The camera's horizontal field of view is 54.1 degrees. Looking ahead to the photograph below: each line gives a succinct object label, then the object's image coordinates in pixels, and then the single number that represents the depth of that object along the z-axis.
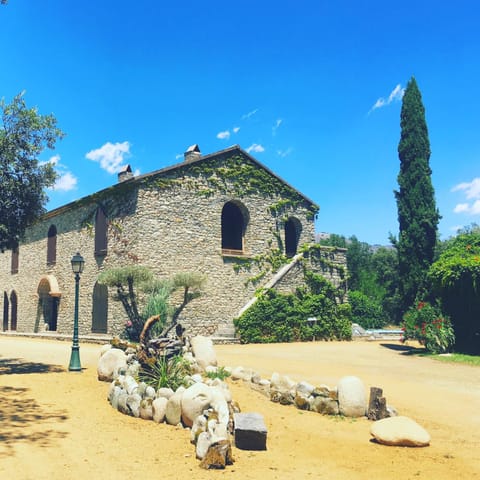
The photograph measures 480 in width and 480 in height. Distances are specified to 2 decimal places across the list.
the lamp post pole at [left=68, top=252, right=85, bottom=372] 11.74
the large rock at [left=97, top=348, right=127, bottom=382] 10.43
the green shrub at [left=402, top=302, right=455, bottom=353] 15.68
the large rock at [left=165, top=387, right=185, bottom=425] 7.18
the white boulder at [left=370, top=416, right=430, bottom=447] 6.27
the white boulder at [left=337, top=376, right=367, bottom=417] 7.84
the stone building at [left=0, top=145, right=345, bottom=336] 20.14
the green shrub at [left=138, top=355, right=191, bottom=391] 8.38
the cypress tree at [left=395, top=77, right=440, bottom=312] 21.42
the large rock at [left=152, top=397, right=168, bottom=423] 7.38
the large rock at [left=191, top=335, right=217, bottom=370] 10.89
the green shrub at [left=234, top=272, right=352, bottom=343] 20.27
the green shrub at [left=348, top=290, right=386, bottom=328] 30.33
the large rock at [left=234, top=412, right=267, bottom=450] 6.06
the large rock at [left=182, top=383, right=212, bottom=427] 6.82
